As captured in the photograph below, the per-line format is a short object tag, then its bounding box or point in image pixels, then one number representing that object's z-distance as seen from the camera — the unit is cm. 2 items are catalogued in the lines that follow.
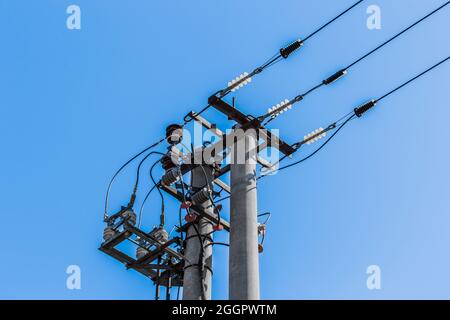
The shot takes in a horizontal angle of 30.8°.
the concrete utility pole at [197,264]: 1184
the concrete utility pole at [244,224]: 1072
